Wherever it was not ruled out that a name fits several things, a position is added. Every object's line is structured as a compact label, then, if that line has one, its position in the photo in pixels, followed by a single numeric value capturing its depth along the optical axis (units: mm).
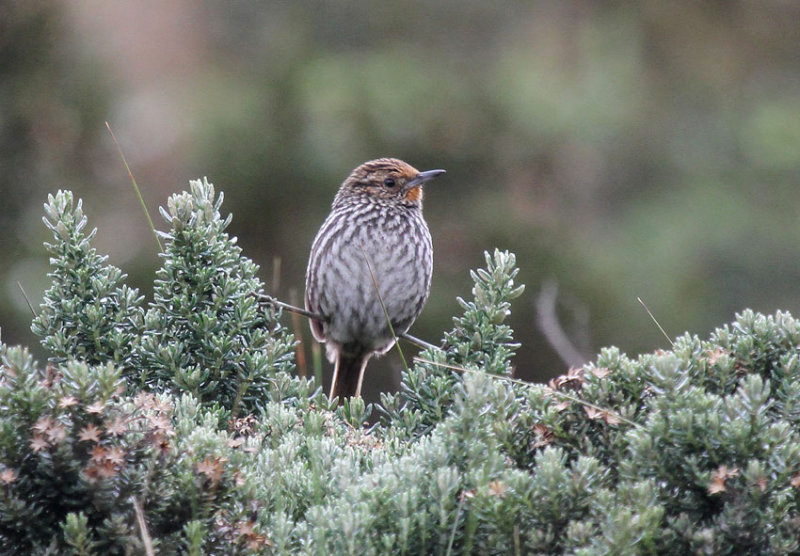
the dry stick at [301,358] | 9012
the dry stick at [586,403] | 5980
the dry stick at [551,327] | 14516
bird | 11820
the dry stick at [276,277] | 8865
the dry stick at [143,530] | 5344
